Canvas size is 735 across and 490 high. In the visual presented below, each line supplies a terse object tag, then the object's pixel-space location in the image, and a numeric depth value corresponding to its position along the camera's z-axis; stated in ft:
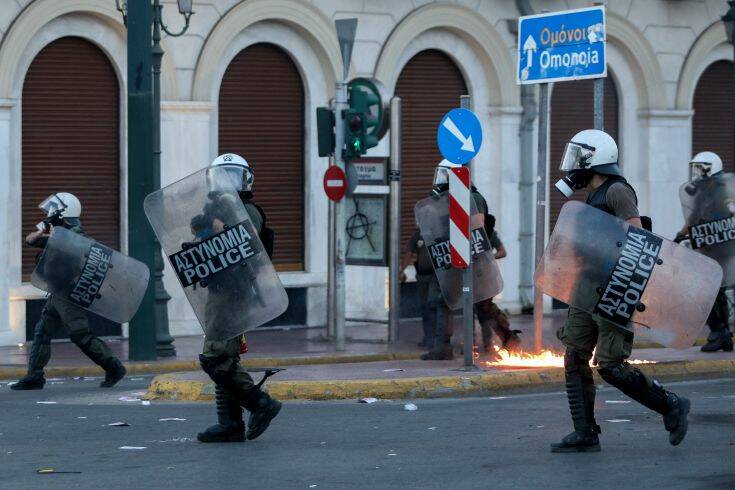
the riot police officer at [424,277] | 58.08
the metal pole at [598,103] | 55.01
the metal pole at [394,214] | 61.16
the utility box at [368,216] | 62.18
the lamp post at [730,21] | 70.74
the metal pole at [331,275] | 61.05
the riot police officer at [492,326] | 55.26
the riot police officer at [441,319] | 53.21
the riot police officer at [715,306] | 53.47
